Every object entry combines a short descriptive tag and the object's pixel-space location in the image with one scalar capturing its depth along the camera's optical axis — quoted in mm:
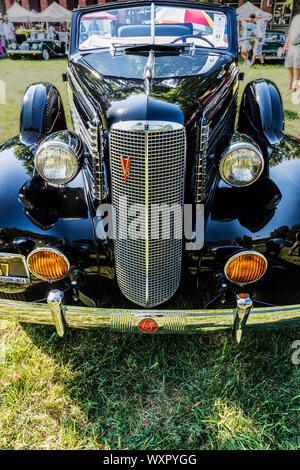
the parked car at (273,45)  14198
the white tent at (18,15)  22062
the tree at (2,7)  23264
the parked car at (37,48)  15508
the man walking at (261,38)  12717
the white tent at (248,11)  18625
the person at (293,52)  6536
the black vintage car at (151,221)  1833
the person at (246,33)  12297
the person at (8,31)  16948
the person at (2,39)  16614
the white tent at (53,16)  19922
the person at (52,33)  17069
